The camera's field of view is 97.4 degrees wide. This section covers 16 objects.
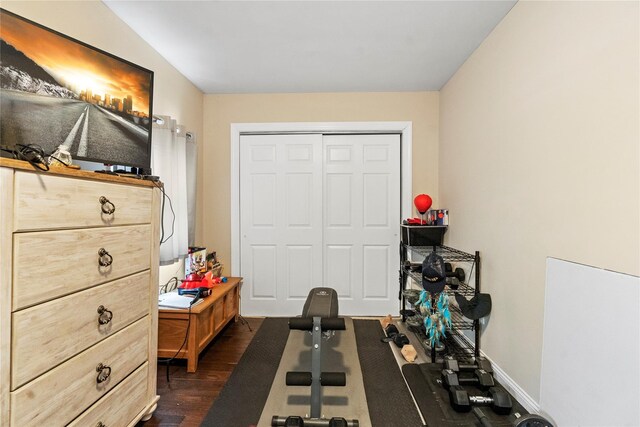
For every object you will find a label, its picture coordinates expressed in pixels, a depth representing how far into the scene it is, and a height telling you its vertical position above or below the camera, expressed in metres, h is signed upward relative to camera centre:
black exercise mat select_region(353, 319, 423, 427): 1.67 -1.22
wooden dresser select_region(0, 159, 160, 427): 0.92 -0.36
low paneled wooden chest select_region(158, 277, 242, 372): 2.16 -0.97
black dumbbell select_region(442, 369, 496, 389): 1.85 -1.11
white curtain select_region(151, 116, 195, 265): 2.26 +0.24
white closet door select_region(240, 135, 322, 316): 3.30 -0.17
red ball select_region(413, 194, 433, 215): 2.98 +0.11
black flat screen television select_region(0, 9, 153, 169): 1.20 +0.56
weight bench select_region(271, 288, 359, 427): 1.48 -0.92
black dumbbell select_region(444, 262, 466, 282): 2.51 -0.55
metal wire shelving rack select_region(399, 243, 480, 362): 2.24 -0.92
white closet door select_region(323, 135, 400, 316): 3.29 -0.11
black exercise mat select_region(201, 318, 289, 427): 1.68 -1.24
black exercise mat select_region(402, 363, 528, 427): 1.61 -1.20
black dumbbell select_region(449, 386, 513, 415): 1.66 -1.14
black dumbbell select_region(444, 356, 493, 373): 1.97 -1.10
